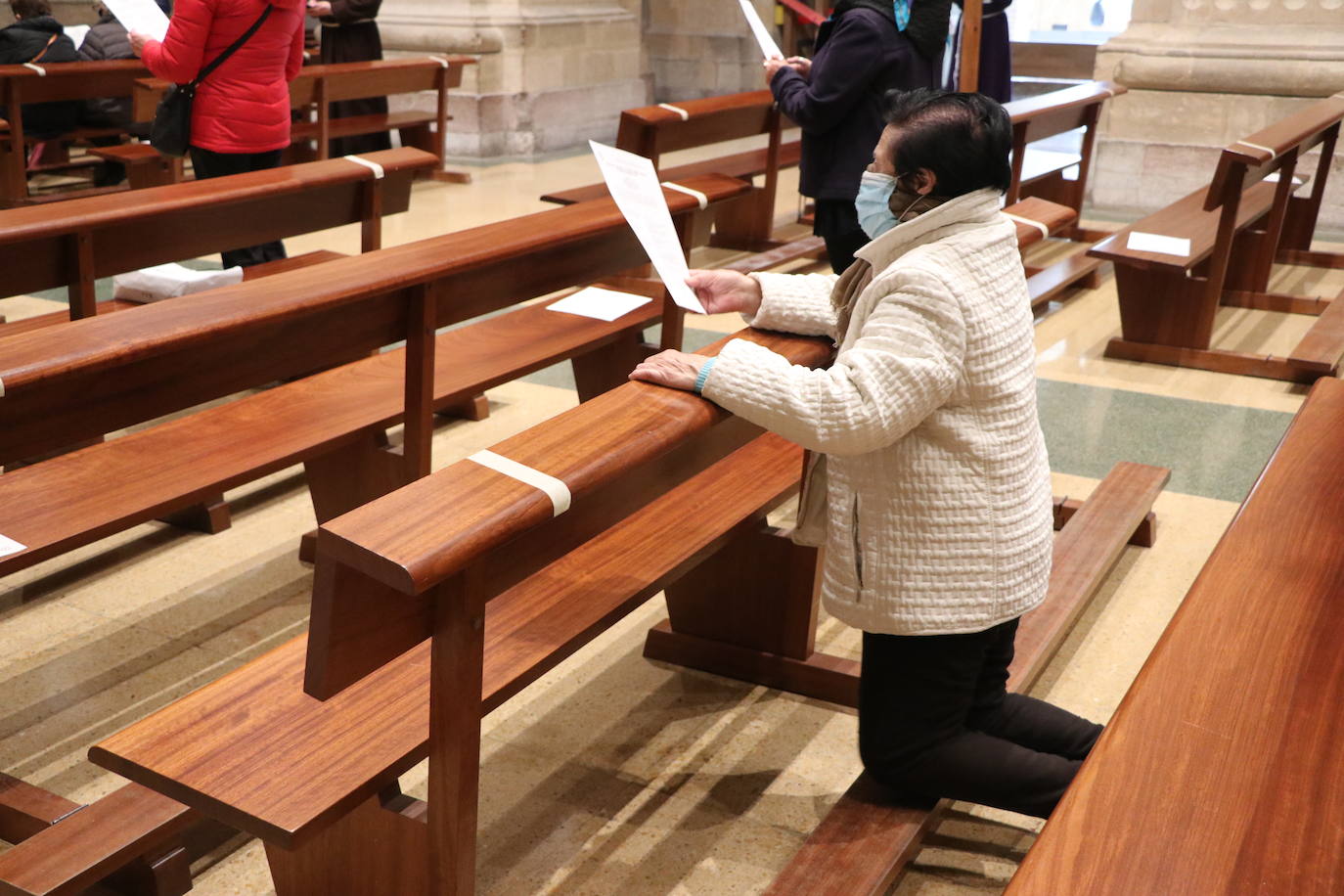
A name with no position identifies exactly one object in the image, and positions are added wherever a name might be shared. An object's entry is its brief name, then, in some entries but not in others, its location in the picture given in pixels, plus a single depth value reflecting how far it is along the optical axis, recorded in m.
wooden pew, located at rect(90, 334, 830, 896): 1.46
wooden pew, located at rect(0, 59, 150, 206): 7.05
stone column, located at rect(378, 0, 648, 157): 9.61
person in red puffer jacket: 4.33
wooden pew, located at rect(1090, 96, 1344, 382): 4.95
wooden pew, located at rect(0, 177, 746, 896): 2.05
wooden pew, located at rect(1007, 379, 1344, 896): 1.13
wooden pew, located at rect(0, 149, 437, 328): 3.05
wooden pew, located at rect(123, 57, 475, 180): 7.48
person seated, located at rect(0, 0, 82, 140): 7.80
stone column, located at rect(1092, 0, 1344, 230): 7.52
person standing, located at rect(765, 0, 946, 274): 3.96
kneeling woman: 1.81
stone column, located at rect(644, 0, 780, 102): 12.09
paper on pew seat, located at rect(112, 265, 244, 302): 3.64
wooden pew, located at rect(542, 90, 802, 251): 5.38
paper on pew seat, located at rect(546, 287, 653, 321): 3.71
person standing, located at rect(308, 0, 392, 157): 8.07
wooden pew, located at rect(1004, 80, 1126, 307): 5.98
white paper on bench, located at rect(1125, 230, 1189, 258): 5.15
